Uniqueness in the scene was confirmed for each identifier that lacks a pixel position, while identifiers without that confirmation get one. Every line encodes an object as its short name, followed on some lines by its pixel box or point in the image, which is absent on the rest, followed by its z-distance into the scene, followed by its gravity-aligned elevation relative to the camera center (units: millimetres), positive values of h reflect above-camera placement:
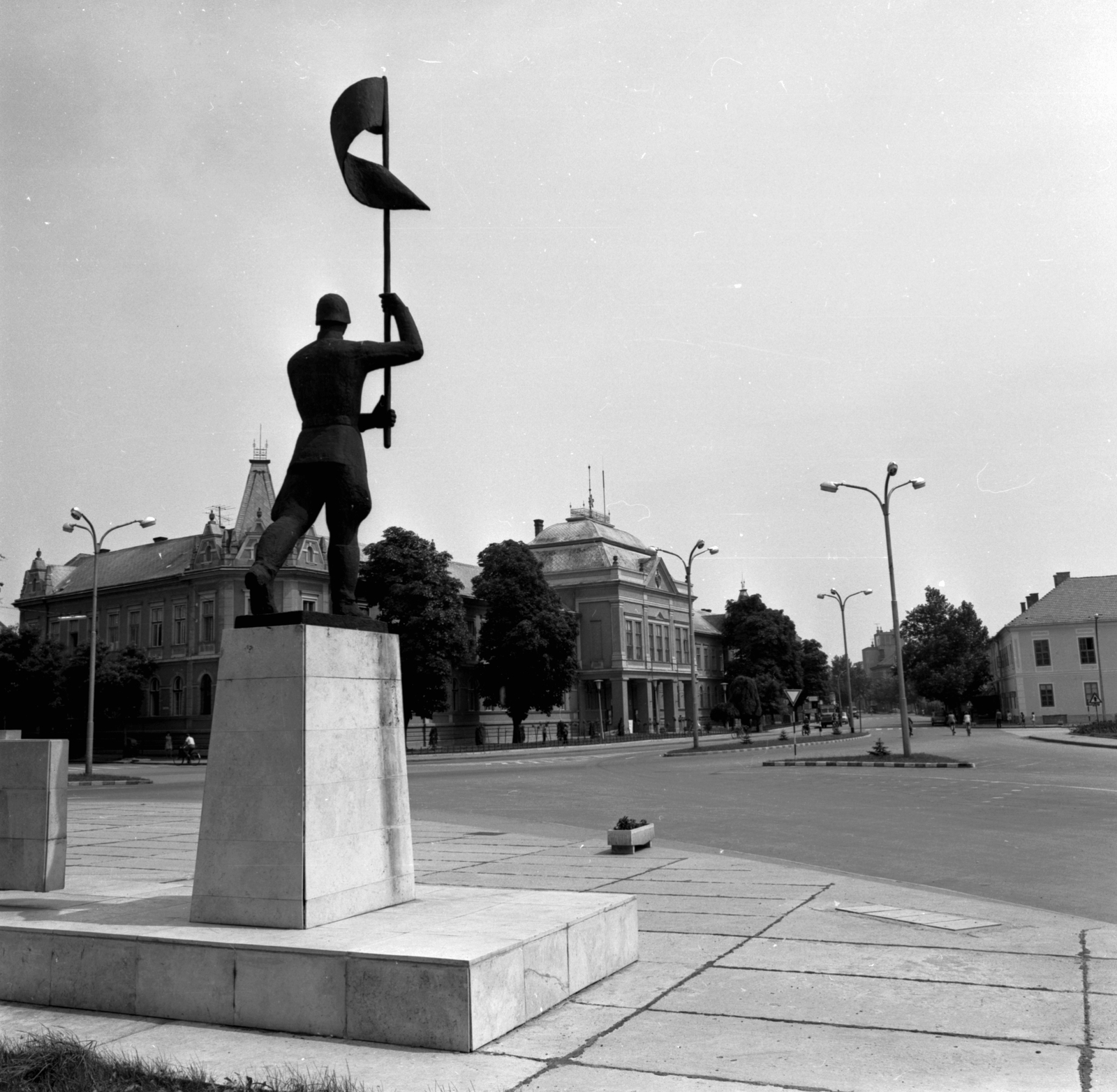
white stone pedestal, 6352 -445
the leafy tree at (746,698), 69312 +268
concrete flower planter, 12469 -1553
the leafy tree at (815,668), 110125 +3289
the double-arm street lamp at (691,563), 47688 +6373
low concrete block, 8812 -753
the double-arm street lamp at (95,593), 35438 +4322
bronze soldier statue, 7566 +1911
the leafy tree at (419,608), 56625 +5571
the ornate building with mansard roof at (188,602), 60406 +6928
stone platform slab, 5059 -1276
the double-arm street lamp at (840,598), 65938 +6344
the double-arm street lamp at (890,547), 31323 +4593
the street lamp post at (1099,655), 76456 +2510
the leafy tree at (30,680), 54344 +2288
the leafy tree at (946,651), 93688 +3963
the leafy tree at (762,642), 95625 +5336
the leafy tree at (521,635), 64938 +4467
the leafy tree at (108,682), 56250 +2143
